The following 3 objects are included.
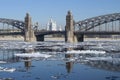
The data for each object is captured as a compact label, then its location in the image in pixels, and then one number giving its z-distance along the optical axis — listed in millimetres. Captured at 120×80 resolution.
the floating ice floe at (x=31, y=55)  43362
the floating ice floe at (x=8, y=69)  28186
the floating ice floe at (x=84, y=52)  50131
